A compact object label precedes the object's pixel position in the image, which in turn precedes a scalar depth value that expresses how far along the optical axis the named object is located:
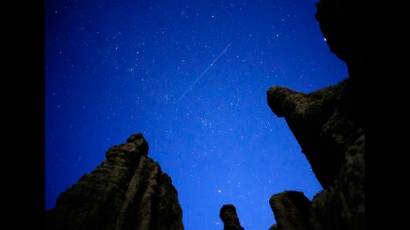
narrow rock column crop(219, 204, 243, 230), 23.87
